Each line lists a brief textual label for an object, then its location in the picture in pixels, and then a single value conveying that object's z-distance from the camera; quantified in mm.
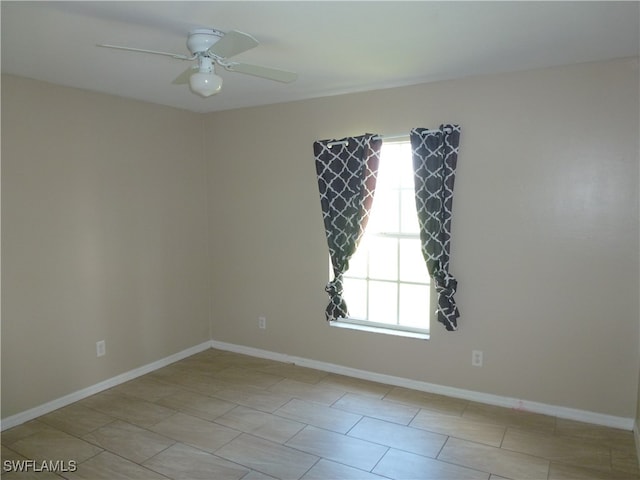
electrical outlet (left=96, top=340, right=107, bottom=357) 3664
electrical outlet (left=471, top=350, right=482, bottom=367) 3395
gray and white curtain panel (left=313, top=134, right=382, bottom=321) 3629
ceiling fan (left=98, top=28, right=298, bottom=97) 2184
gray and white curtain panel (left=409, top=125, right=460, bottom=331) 3318
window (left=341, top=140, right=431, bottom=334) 3688
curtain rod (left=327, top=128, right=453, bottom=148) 3535
